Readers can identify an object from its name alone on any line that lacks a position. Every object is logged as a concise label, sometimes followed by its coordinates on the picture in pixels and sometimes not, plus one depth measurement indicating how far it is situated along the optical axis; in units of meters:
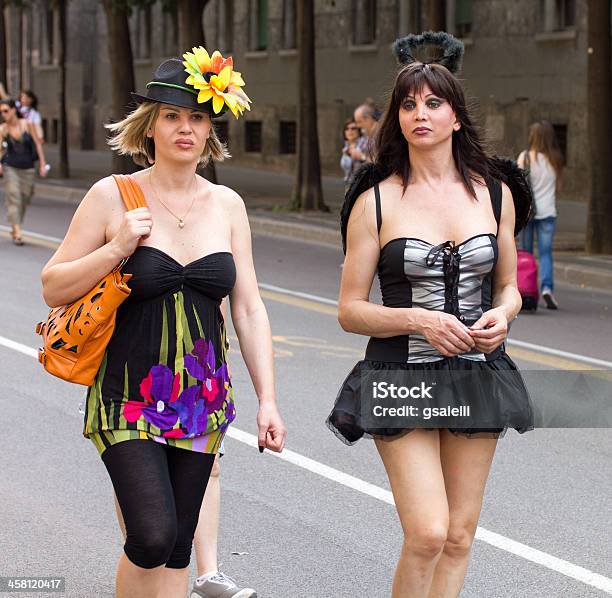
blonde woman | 4.36
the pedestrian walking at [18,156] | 19.73
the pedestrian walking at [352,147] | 16.17
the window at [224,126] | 39.75
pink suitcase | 13.72
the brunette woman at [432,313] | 4.50
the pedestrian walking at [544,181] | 15.11
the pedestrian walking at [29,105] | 25.23
